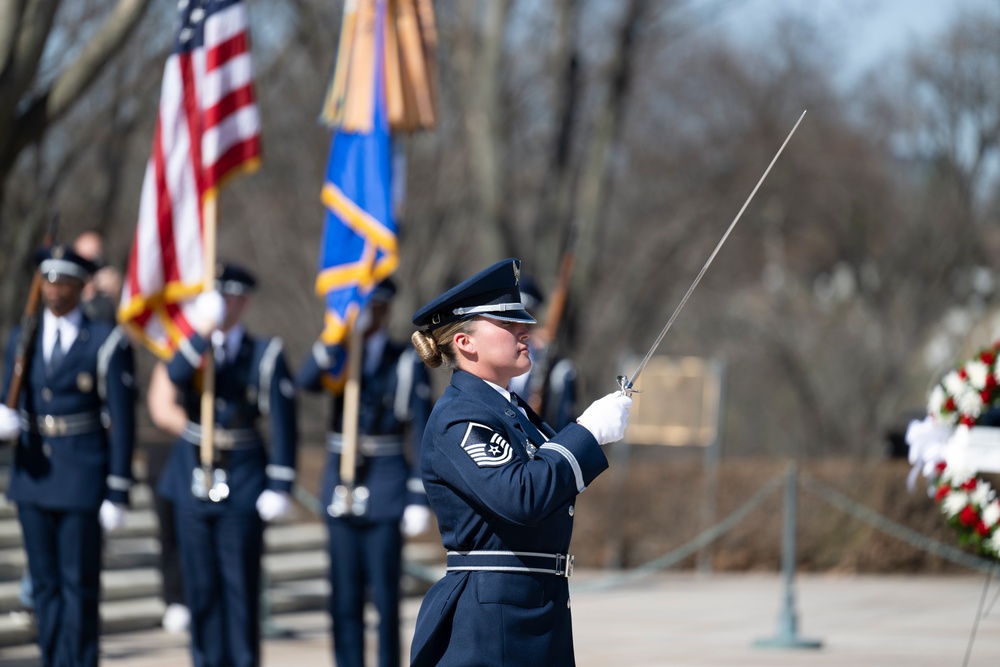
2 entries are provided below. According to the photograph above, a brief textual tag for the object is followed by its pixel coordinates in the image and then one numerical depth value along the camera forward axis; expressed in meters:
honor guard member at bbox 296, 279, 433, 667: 15.78
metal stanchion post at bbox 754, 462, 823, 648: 19.91
